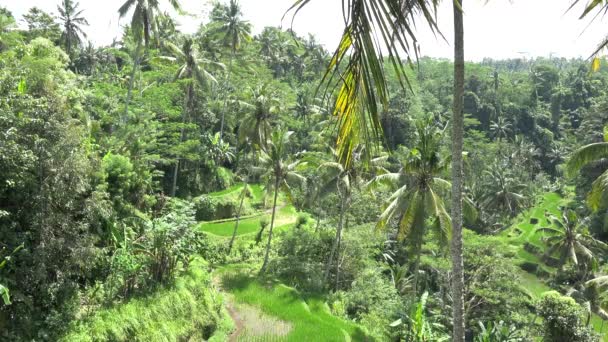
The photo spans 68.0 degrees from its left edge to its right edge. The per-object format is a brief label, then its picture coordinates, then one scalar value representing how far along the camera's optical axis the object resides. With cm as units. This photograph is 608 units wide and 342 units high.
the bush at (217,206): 3154
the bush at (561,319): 1984
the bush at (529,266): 3781
